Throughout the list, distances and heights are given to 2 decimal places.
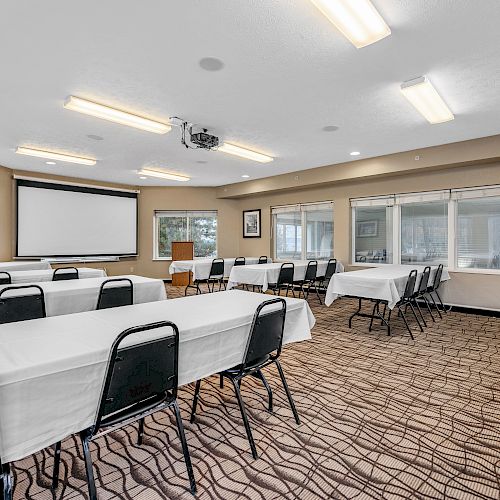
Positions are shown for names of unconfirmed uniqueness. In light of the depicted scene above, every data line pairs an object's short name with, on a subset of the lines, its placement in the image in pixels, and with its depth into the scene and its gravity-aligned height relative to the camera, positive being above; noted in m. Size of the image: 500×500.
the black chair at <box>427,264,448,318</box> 5.25 -0.62
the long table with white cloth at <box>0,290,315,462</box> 1.22 -0.51
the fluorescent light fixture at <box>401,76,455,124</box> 3.08 +1.47
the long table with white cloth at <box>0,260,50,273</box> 5.52 -0.42
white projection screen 7.18 +0.52
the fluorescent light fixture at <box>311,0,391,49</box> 1.99 +1.44
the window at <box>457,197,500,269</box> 5.36 +0.18
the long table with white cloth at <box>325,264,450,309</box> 4.16 -0.54
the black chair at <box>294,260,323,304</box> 6.23 -0.58
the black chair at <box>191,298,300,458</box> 1.87 -0.62
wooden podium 8.80 -0.30
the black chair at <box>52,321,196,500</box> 1.33 -0.62
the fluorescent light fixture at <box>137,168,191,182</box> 6.98 +1.50
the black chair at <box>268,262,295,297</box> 5.58 -0.57
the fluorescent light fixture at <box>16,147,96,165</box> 5.32 +1.48
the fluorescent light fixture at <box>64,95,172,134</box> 3.41 +1.43
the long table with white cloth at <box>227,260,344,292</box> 5.44 -0.54
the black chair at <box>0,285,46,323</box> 2.49 -0.50
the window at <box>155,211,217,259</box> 9.39 +0.35
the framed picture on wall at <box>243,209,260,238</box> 9.02 +0.55
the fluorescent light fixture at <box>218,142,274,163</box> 5.15 +1.50
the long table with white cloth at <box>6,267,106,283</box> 4.40 -0.46
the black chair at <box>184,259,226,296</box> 6.44 -0.57
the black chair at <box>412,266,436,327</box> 4.86 -0.60
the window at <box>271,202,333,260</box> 7.71 +0.31
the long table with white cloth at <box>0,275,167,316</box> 3.31 -0.54
